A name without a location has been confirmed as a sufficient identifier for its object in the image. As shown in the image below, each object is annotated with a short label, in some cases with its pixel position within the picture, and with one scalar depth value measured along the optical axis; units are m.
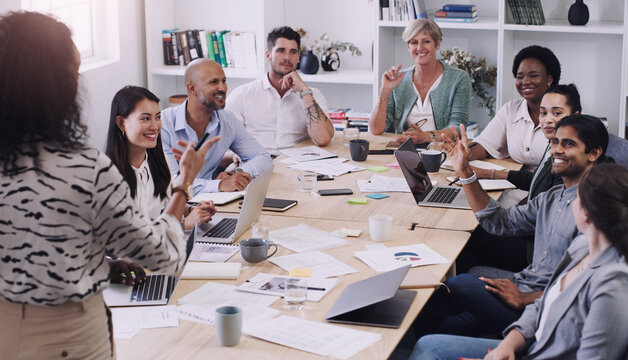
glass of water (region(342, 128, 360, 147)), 4.20
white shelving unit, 4.97
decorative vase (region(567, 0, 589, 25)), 4.79
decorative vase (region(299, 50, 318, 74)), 5.32
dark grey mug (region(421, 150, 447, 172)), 3.70
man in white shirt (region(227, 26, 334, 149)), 4.28
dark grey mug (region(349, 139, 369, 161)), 3.85
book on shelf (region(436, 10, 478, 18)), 4.99
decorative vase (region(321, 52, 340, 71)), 5.41
